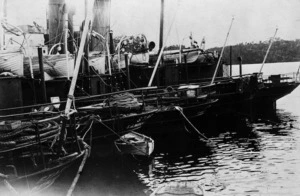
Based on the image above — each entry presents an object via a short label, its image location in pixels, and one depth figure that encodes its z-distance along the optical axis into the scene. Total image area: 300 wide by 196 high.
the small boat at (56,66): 20.52
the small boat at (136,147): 16.68
